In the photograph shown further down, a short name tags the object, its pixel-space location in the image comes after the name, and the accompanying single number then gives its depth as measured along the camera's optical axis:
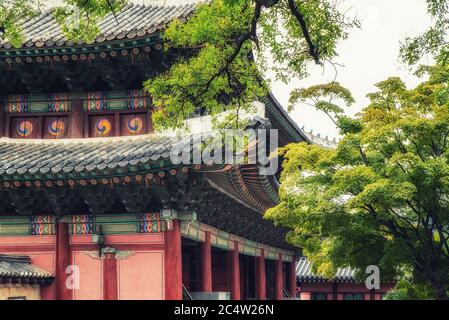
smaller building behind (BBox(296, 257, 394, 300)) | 38.50
